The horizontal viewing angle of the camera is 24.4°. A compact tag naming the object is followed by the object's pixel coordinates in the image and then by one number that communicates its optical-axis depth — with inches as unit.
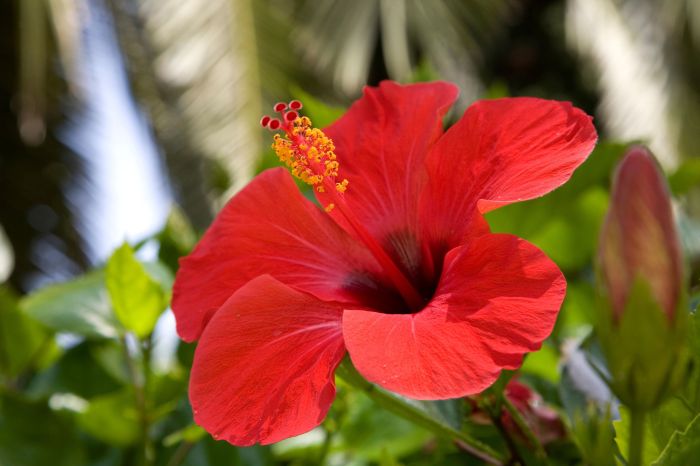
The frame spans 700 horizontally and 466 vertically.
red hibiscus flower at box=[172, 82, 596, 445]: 16.0
